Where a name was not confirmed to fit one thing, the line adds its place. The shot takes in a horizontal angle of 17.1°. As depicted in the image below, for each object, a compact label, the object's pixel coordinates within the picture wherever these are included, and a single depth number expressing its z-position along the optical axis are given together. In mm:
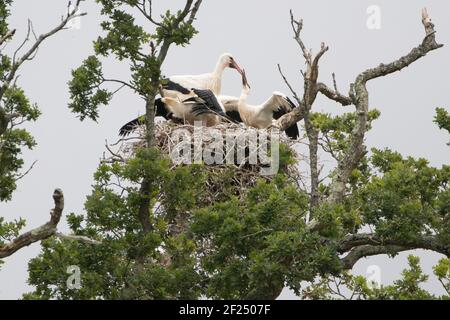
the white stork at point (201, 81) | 20531
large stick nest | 18906
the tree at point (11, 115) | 15641
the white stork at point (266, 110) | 20891
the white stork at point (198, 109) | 20266
